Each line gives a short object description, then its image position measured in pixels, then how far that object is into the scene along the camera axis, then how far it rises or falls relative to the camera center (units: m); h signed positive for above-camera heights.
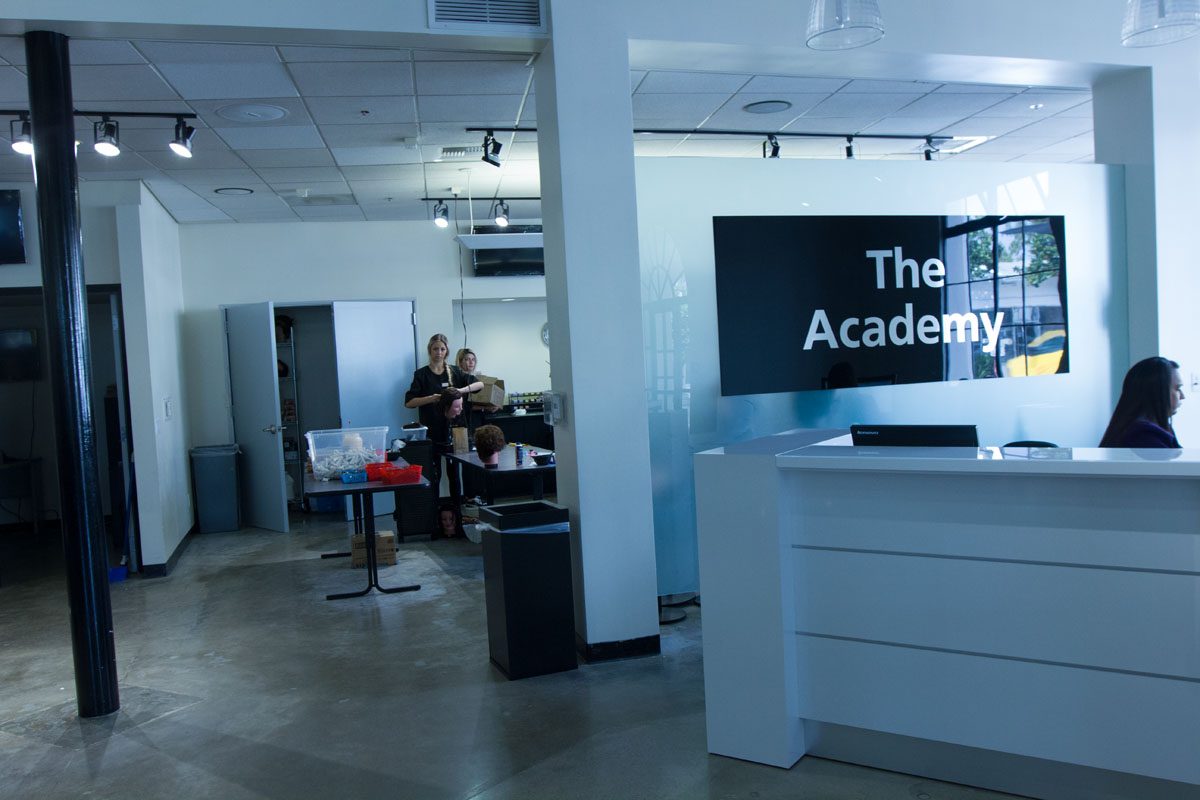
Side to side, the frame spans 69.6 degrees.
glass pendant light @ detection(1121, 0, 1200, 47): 2.83 +1.04
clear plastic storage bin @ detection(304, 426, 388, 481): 6.03 -0.51
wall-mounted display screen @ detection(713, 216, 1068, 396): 5.09 +0.31
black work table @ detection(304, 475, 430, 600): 5.60 -0.74
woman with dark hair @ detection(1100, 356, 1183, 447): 3.75 -0.32
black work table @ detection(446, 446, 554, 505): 6.04 -0.71
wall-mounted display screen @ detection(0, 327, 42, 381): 9.23 +0.44
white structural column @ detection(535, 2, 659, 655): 4.28 +0.24
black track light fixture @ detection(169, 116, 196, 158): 5.40 +1.57
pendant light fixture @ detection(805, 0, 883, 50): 2.75 +1.05
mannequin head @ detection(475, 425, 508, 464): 6.64 -0.55
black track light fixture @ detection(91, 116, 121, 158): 5.27 +1.56
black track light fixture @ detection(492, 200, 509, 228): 8.74 +1.68
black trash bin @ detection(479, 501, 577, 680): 4.12 -1.08
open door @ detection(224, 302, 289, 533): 8.52 -0.28
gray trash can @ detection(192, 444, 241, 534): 8.53 -1.01
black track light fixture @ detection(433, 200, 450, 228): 8.45 +1.59
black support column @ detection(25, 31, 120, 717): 3.86 +0.16
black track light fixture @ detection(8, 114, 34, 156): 5.23 +1.60
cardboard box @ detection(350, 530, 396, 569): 6.86 -1.38
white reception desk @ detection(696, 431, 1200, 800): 2.57 -0.88
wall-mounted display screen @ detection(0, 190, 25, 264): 6.59 +1.27
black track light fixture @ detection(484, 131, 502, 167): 6.15 +1.60
